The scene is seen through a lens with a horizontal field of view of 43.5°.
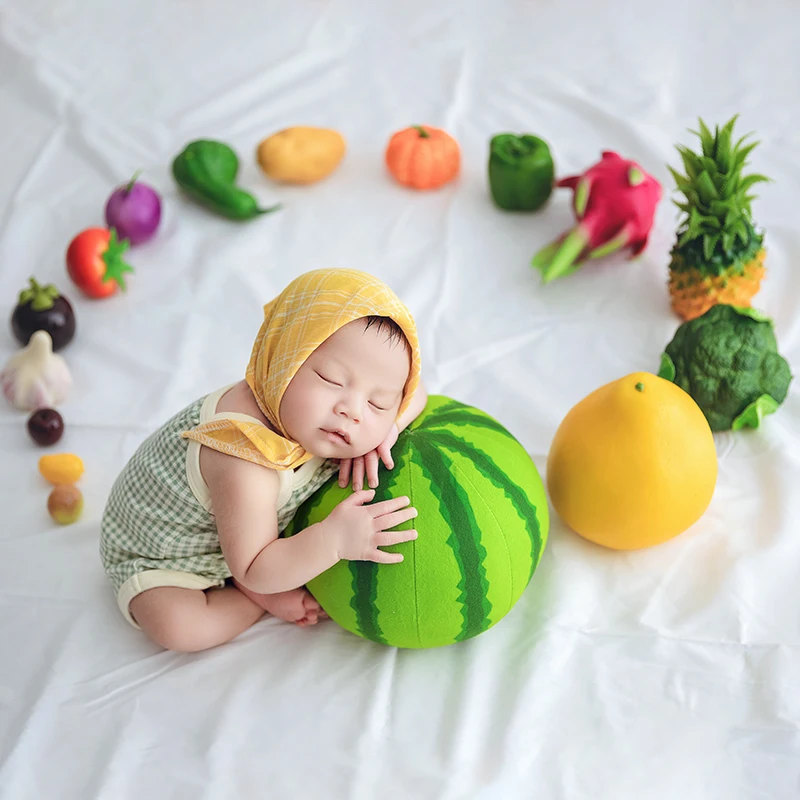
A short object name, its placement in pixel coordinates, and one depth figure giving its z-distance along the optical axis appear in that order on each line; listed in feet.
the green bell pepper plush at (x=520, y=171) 7.07
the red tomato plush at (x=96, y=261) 6.70
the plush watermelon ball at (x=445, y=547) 4.18
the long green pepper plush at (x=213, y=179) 7.26
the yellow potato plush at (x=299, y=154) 7.48
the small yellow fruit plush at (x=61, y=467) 5.57
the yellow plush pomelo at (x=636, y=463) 4.65
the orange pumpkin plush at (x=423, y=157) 7.36
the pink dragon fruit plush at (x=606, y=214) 6.59
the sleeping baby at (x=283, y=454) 4.10
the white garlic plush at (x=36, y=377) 6.01
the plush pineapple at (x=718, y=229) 5.98
